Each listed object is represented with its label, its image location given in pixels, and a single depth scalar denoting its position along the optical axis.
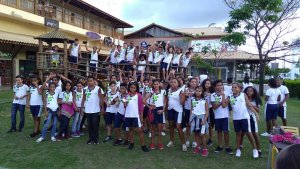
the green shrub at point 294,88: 15.31
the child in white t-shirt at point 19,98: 5.75
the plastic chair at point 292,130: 3.38
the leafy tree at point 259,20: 13.85
